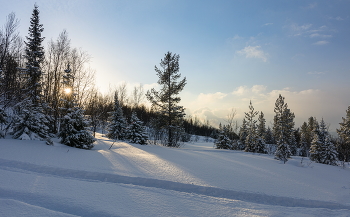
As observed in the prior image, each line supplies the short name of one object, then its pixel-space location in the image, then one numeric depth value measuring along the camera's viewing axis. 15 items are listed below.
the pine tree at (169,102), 16.75
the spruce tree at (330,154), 11.88
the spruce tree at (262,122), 30.49
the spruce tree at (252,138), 16.25
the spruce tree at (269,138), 39.64
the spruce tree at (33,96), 8.65
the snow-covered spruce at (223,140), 20.31
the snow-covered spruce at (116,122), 20.14
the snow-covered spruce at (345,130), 28.88
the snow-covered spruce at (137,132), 15.48
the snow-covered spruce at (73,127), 9.12
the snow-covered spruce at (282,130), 9.87
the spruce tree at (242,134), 23.35
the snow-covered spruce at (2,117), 8.93
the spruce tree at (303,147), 31.35
